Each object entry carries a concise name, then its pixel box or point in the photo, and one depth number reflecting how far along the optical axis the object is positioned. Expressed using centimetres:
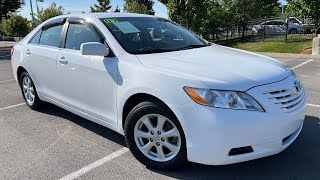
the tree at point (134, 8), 2277
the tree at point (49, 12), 3614
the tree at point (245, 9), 2032
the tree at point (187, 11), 1549
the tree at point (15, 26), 3615
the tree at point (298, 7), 1130
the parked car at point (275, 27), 1816
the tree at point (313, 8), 1095
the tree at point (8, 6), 2297
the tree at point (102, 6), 4035
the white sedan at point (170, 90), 226
